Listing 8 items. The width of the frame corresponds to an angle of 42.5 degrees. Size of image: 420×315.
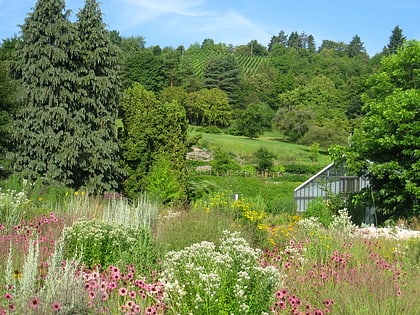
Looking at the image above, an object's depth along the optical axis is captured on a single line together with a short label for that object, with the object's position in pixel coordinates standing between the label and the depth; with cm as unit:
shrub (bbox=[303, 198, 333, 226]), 1772
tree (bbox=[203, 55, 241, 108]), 6969
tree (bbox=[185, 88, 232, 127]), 5828
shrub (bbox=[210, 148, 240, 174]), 3828
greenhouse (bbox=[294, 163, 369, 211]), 2373
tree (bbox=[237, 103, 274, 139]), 5669
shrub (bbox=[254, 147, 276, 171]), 4134
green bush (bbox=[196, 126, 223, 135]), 5726
